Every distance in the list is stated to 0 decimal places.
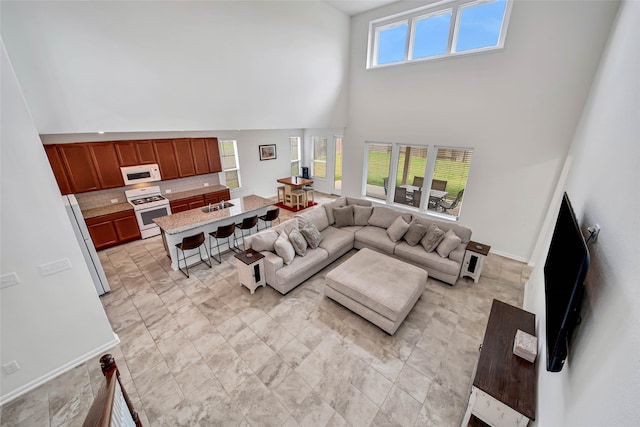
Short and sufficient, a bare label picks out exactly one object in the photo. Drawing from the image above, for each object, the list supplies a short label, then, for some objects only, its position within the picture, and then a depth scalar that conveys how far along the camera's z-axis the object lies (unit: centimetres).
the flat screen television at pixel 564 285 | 126
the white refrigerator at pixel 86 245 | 357
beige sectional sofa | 401
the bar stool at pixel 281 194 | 829
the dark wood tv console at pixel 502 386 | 180
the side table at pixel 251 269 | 384
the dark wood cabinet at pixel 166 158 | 579
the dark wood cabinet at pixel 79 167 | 472
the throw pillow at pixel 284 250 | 397
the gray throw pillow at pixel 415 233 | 459
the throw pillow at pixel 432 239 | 438
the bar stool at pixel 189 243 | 420
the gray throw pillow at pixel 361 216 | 551
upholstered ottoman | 318
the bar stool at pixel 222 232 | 464
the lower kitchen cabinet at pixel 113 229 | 512
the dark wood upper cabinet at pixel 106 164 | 502
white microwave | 541
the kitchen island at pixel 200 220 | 444
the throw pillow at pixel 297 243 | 421
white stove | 565
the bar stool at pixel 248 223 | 510
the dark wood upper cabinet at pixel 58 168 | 454
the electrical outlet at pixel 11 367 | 245
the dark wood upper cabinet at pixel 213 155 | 666
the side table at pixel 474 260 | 417
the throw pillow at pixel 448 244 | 421
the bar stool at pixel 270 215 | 551
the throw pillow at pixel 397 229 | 475
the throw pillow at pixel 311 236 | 446
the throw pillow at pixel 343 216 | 541
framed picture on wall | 826
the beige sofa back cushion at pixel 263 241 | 405
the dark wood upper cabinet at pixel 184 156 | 608
